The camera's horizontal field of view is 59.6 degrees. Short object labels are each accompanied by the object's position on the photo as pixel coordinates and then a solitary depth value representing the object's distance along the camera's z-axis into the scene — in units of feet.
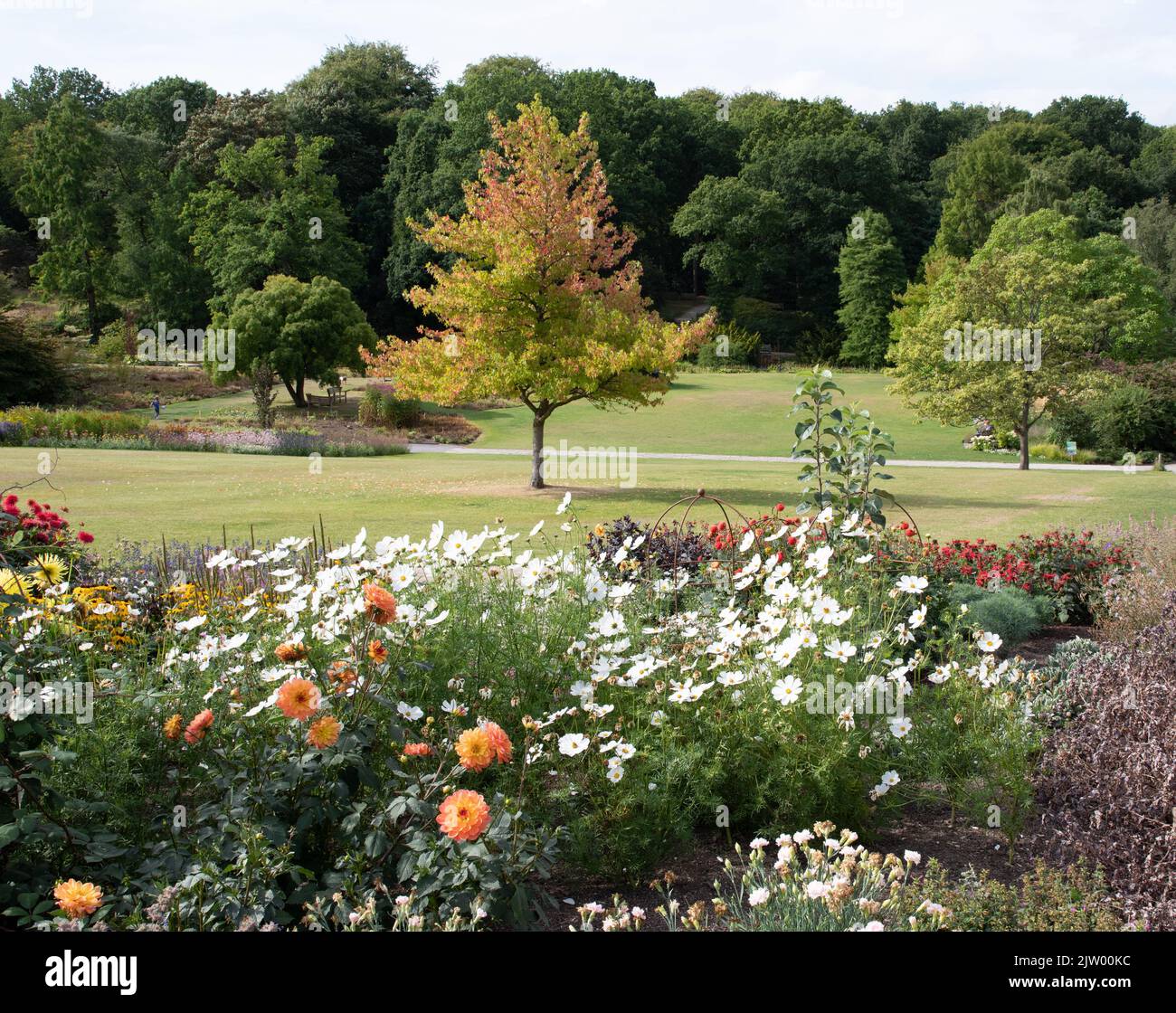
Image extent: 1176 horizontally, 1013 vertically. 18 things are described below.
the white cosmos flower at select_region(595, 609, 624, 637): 11.86
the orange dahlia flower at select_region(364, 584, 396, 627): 9.43
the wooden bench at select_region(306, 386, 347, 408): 107.55
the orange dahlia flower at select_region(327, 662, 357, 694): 10.09
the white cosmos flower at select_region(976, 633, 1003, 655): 12.96
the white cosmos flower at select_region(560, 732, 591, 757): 10.05
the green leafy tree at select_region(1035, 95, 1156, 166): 177.88
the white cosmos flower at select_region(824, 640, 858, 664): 11.38
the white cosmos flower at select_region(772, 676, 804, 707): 11.31
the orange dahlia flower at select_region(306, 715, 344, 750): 9.05
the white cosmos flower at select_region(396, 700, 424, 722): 10.18
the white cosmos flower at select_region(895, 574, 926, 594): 13.97
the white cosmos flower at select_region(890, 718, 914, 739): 11.55
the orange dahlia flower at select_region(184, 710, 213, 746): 9.25
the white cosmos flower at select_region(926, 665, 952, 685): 12.55
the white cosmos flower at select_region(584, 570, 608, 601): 13.30
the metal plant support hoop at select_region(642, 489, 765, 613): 17.32
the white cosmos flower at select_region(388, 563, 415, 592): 11.62
